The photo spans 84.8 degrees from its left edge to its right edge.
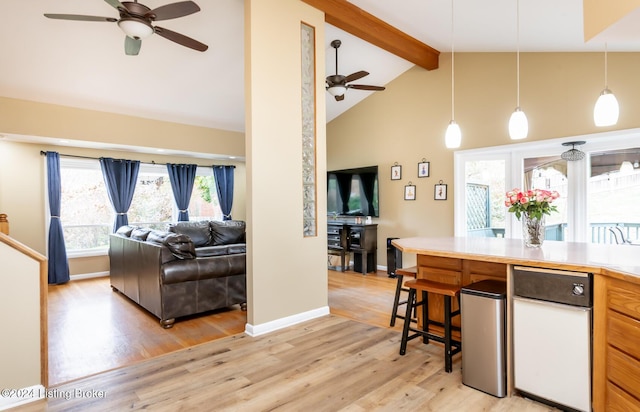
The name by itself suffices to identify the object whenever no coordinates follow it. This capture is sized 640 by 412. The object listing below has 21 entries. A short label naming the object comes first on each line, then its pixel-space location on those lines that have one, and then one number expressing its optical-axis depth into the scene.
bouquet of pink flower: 2.52
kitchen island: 1.74
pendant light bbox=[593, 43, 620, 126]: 2.19
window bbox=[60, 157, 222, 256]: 5.97
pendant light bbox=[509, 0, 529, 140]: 2.52
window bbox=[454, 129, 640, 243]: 4.04
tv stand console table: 6.21
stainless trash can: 2.21
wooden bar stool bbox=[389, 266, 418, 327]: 3.24
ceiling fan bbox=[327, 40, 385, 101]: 4.65
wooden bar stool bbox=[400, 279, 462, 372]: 2.53
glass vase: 2.56
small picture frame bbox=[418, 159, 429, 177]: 5.72
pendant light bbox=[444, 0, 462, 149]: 2.88
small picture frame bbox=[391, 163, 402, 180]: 6.11
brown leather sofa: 3.51
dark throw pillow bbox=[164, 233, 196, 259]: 3.53
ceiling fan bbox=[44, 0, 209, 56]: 2.79
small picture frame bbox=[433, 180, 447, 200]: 5.48
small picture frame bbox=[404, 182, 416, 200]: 5.90
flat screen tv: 6.41
